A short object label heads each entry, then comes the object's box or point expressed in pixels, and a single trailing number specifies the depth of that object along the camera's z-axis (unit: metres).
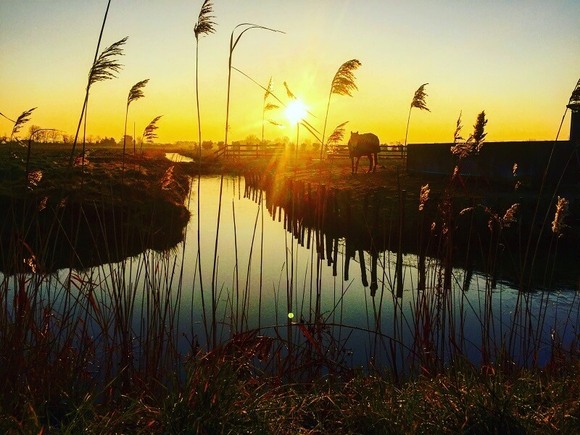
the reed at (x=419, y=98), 4.92
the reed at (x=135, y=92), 4.01
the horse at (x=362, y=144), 25.34
